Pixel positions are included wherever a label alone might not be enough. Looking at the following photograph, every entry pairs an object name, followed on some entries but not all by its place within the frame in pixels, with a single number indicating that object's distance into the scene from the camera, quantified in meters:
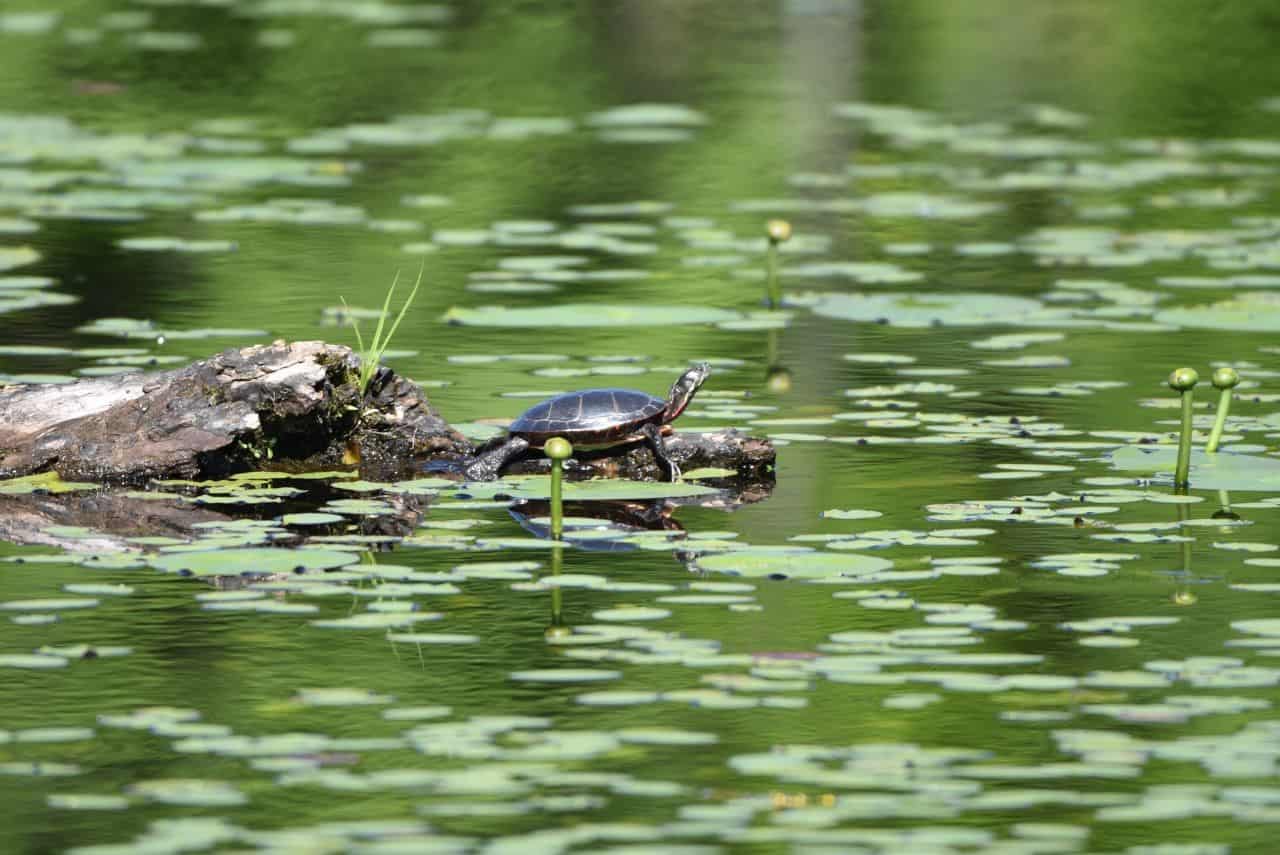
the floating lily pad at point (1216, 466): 16.67
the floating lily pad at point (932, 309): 23.97
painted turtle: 17.20
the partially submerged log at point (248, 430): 17.03
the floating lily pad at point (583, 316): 23.55
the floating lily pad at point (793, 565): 14.18
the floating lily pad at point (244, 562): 14.09
